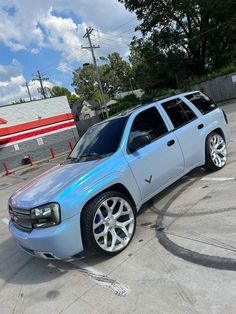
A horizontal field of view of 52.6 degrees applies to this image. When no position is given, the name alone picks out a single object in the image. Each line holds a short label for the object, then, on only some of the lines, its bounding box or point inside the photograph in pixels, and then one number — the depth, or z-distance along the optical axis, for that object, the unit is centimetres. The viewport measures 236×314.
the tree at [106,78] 6271
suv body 283
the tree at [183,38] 2425
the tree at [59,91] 7956
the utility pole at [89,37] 2698
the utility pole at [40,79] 4066
